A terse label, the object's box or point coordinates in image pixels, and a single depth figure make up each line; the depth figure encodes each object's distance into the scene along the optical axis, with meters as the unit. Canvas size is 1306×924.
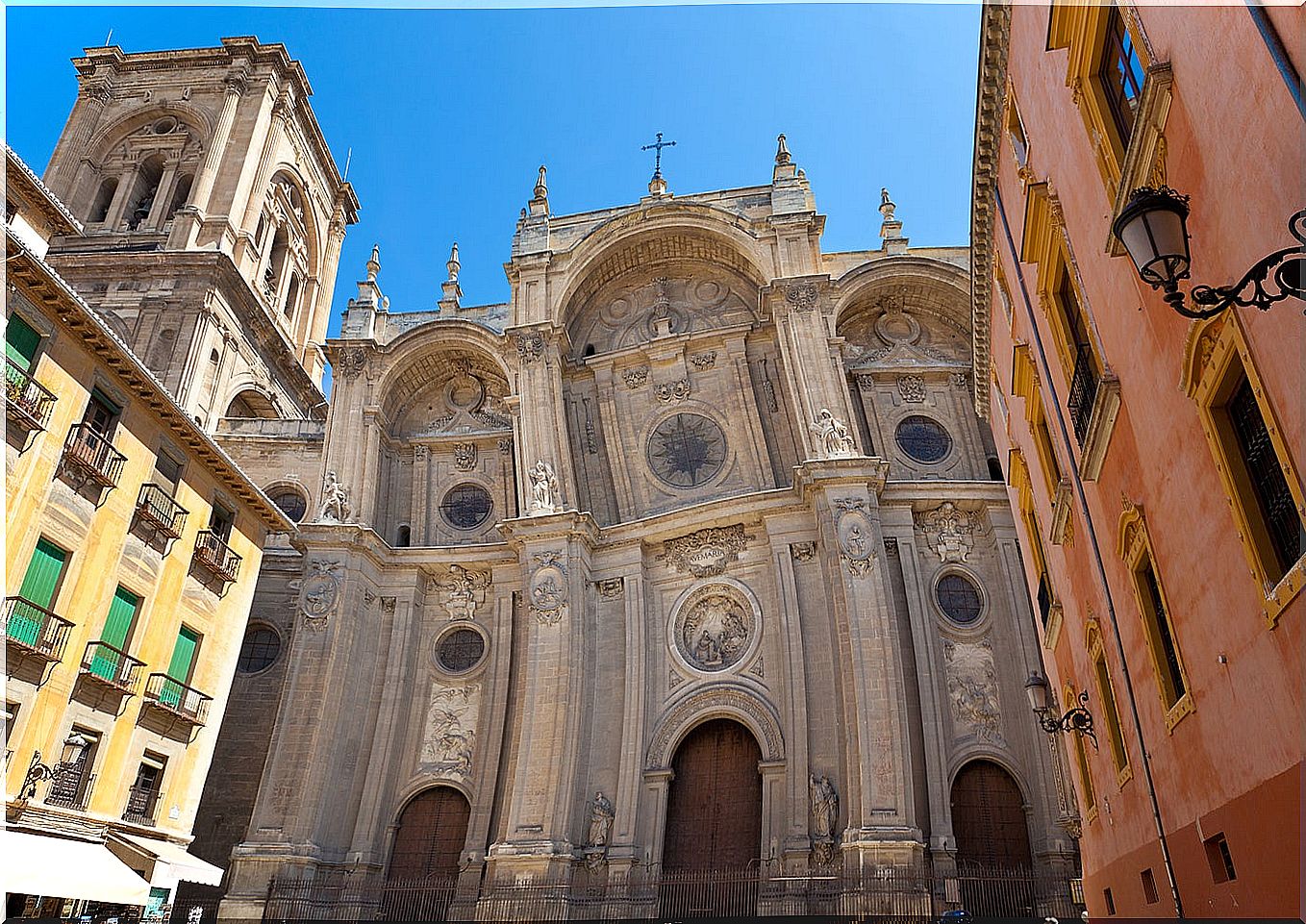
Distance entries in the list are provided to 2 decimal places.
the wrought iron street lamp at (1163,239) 4.59
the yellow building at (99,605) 14.98
